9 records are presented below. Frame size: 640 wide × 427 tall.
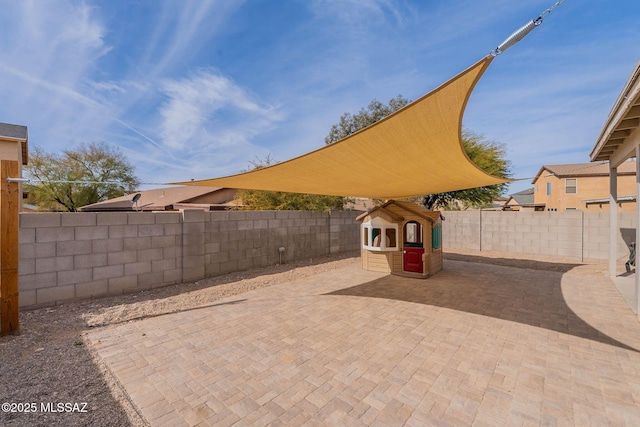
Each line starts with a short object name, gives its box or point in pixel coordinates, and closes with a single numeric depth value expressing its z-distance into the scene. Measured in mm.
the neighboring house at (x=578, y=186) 16797
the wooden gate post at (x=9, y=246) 3061
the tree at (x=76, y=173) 15602
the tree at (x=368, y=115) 15781
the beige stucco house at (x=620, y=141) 3119
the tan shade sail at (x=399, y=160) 2322
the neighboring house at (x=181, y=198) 14945
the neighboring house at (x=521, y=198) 27897
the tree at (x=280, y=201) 8870
